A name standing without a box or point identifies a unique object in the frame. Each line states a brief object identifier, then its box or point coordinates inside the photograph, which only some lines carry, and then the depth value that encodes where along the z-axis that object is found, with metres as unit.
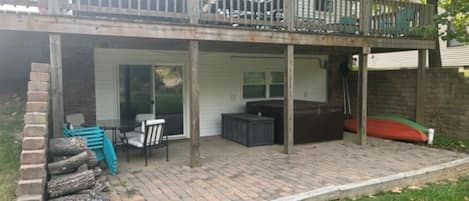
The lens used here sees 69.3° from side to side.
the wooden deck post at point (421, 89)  8.34
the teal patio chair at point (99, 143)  5.11
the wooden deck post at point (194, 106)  5.69
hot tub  7.75
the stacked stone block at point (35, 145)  3.30
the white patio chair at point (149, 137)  5.81
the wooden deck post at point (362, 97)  7.50
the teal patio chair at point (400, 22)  7.72
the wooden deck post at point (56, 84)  4.72
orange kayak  7.80
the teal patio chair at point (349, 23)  7.23
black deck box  7.58
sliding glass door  7.85
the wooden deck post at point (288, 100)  6.60
